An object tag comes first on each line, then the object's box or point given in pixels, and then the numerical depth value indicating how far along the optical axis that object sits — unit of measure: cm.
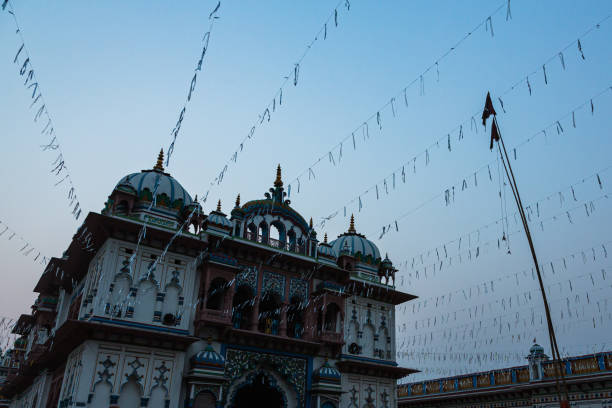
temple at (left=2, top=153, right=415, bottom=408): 1853
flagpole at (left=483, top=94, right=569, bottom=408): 952
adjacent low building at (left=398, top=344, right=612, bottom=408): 2194
